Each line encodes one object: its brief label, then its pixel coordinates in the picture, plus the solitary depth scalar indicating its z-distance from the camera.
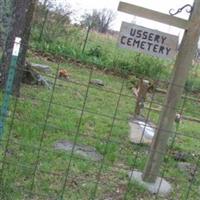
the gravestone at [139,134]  5.11
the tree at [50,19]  11.71
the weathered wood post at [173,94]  3.71
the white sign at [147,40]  3.62
